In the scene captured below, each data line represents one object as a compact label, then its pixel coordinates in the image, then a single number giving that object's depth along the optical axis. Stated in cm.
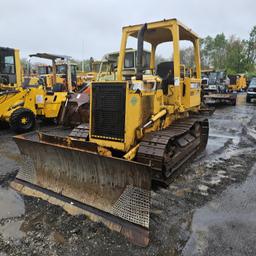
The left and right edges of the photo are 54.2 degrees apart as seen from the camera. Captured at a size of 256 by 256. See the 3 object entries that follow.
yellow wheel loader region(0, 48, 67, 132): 763
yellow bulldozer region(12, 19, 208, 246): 303
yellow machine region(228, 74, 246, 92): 2389
